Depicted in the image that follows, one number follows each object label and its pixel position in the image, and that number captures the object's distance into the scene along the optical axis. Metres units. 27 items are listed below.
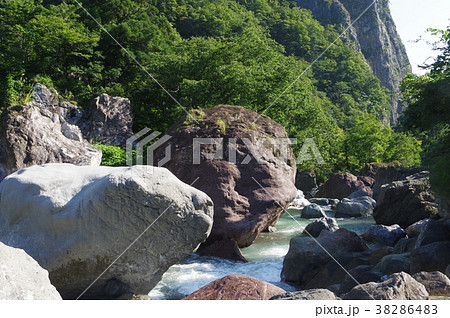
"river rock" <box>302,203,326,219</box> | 16.69
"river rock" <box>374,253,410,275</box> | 7.65
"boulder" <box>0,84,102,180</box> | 11.97
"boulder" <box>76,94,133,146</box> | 20.50
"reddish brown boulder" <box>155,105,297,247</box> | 10.22
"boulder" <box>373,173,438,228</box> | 13.60
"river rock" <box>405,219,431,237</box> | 11.53
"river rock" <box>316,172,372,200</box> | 25.08
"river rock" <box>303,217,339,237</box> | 12.50
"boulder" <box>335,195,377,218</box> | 18.02
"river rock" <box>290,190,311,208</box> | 20.98
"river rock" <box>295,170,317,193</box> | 30.84
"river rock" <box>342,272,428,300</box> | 4.32
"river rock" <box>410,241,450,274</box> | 7.35
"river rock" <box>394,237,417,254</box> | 9.79
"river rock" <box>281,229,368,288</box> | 8.12
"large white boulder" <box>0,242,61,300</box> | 2.94
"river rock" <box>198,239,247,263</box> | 9.62
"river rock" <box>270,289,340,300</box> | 4.18
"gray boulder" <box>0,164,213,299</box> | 5.75
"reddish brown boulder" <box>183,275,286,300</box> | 5.77
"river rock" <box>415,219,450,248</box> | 8.82
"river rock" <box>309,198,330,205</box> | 23.14
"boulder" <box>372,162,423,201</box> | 22.62
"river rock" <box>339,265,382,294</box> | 6.88
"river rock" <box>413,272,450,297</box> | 5.18
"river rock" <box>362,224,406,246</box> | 11.88
